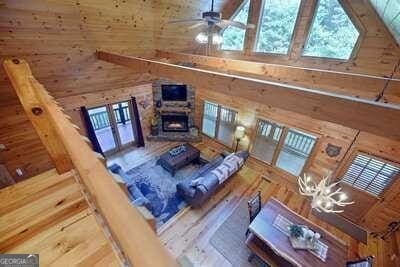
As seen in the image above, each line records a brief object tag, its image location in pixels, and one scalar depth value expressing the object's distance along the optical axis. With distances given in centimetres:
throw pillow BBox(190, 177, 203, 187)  422
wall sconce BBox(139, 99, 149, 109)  636
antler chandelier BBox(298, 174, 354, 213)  292
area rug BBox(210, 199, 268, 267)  341
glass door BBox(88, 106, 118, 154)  625
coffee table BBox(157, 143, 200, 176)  544
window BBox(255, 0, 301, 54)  456
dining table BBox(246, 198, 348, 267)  280
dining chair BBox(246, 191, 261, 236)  336
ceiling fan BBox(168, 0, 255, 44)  269
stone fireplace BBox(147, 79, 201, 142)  653
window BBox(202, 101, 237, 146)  624
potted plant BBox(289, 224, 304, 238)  299
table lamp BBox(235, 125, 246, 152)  568
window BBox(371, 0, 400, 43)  242
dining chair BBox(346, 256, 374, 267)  250
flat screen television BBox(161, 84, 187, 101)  649
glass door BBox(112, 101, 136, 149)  630
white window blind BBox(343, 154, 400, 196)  364
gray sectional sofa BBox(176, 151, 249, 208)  411
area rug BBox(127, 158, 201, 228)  443
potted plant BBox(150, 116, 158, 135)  679
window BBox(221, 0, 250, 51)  523
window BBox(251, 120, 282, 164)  525
